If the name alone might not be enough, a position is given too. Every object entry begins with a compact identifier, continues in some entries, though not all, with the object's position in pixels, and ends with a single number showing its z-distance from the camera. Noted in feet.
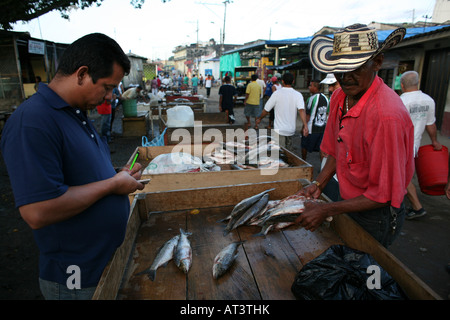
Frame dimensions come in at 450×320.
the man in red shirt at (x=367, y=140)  5.58
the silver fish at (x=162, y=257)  6.11
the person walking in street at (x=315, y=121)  19.80
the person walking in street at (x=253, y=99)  37.99
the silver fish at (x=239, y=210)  7.95
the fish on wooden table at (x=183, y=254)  6.20
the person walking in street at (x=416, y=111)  15.23
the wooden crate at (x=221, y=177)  11.57
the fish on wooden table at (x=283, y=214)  7.39
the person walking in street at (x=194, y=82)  91.63
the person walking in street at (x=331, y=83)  20.25
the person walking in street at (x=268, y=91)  51.60
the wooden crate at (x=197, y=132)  18.86
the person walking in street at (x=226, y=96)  38.01
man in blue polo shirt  4.07
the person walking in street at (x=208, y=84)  85.76
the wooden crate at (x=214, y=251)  5.50
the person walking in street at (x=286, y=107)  21.70
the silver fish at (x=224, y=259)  5.99
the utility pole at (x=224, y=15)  120.88
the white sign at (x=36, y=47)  46.26
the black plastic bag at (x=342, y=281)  4.74
